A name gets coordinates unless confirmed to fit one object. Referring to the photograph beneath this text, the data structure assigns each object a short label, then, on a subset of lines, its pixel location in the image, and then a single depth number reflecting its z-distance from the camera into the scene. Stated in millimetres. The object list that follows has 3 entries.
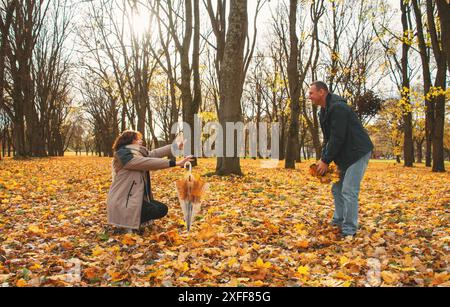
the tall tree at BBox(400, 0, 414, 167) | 20812
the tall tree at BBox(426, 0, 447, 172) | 16233
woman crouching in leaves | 5289
